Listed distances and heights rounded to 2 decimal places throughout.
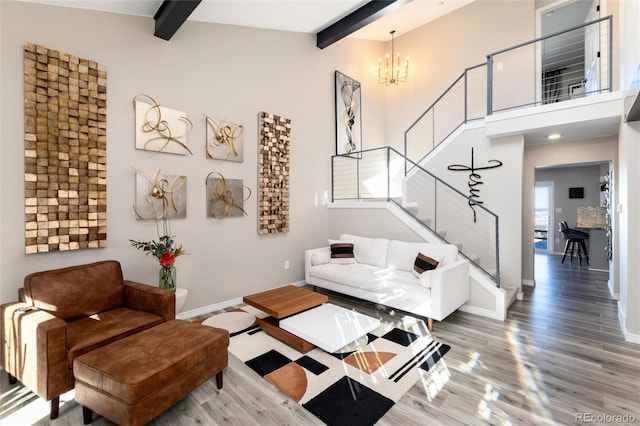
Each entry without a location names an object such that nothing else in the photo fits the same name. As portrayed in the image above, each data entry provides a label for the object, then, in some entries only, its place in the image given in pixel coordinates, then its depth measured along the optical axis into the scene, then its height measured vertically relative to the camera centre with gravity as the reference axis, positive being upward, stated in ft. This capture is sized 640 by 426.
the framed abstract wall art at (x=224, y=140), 12.75 +3.10
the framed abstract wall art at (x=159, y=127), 10.78 +3.16
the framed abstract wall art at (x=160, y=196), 10.87 +0.52
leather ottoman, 5.50 -3.24
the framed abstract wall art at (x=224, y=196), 12.83 +0.60
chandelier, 21.76 +10.22
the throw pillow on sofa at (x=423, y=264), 11.98 -2.27
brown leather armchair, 6.31 -2.79
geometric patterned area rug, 6.91 -4.50
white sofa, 10.97 -2.89
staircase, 14.03 +1.60
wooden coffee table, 9.54 -3.37
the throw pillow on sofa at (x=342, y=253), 15.44 -2.29
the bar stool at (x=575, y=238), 23.49 -2.36
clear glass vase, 10.47 -2.43
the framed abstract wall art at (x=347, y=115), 18.88 +6.19
